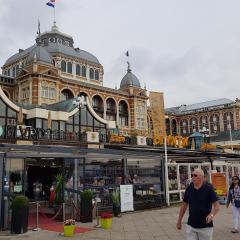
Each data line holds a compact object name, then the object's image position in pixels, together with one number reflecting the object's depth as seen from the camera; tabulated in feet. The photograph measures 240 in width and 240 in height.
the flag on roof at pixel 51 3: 125.42
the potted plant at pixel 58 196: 37.13
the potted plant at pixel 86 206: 35.34
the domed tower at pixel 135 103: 164.78
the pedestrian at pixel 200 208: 15.20
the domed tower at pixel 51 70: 127.89
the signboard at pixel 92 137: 82.83
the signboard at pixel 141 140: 87.68
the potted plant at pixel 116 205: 39.39
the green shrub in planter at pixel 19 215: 29.27
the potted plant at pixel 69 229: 28.09
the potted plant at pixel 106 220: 31.57
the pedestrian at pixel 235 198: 28.42
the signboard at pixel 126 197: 41.86
